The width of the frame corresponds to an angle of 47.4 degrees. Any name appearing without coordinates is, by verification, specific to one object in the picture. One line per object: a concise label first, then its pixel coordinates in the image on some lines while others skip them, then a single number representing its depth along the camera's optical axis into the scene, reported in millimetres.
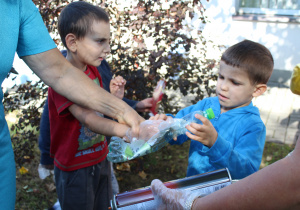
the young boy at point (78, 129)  2371
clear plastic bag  1922
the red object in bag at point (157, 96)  2572
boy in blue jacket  1971
